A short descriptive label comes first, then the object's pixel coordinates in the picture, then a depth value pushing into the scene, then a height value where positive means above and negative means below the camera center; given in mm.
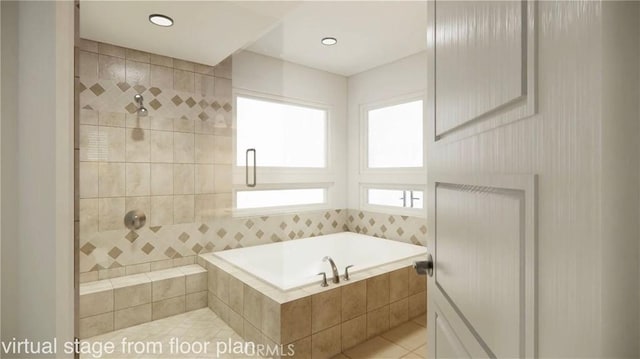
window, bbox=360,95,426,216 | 3463 +244
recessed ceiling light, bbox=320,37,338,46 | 3096 +1358
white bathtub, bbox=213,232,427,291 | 3027 -802
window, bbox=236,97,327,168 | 3373 +516
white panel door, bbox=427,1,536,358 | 453 -34
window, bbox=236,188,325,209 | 3400 -227
